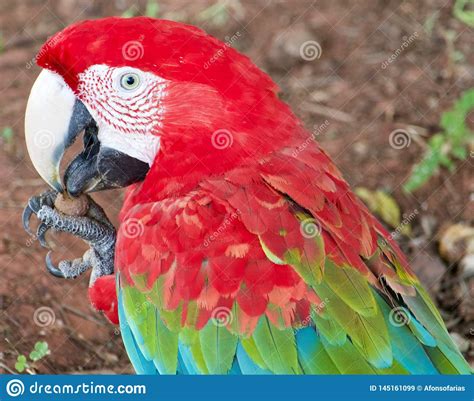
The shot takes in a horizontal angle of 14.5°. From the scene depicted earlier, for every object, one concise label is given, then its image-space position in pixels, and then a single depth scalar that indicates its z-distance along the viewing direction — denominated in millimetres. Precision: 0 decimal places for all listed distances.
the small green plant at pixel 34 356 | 1291
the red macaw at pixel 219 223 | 1164
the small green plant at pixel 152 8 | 1480
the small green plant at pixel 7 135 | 1417
